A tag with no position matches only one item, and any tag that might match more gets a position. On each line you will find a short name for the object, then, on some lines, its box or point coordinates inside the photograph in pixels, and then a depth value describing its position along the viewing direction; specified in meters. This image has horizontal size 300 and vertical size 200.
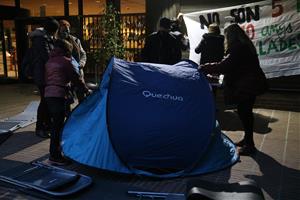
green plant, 9.47
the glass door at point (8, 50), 13.51
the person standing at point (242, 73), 5.54
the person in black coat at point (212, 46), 7.79
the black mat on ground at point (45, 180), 4.39
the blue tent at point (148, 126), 4.84
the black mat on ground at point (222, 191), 3.22
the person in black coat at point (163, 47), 6.89
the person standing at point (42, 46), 6.25
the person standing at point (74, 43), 6.74
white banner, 8.25
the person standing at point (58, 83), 5.33
